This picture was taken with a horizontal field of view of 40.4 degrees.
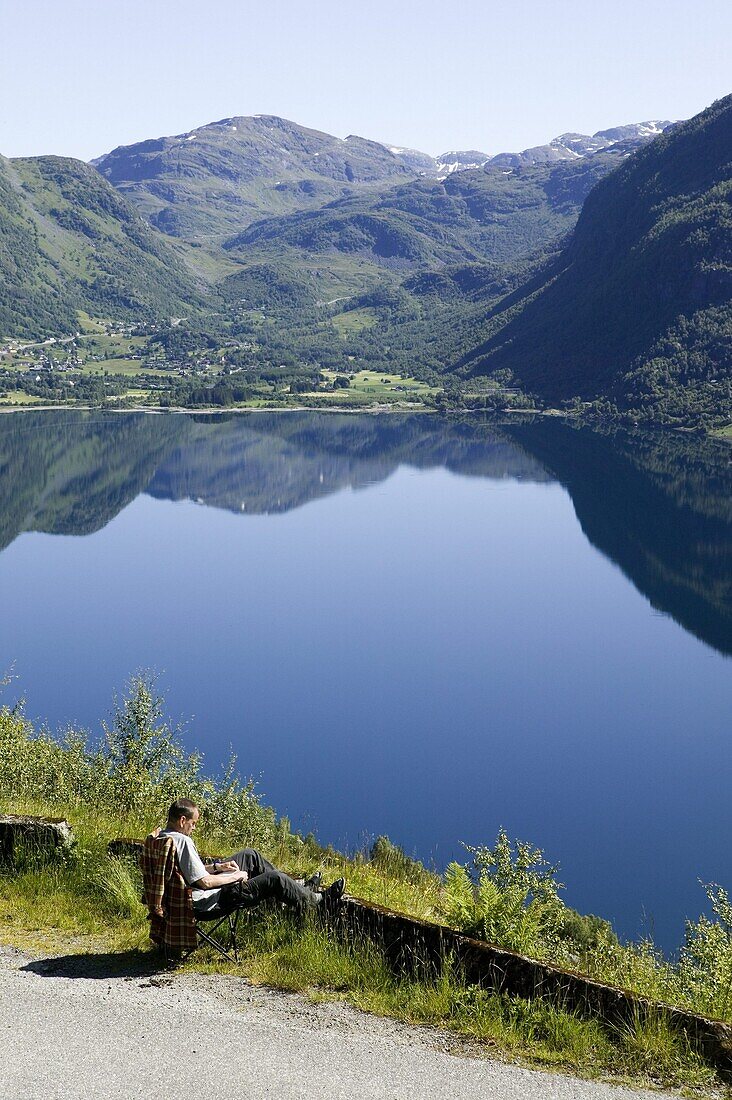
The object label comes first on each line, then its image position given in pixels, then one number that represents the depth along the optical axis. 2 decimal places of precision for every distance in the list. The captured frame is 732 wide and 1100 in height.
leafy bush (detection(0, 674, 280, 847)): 17.84
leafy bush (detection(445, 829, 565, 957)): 10.38
